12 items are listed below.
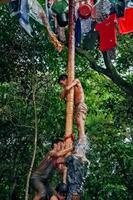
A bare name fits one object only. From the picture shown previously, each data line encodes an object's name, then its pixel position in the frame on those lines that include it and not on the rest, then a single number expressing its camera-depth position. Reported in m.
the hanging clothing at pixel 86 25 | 9.27
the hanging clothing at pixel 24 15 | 8.80
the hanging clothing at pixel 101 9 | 9.18
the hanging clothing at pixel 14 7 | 8.92
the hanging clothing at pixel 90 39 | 9.81
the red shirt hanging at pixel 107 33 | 9.20
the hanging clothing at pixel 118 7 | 8.98
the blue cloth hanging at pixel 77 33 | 9.08
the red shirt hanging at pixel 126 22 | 9.35
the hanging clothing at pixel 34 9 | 8.86
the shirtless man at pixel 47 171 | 7.69
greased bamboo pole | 7.65
